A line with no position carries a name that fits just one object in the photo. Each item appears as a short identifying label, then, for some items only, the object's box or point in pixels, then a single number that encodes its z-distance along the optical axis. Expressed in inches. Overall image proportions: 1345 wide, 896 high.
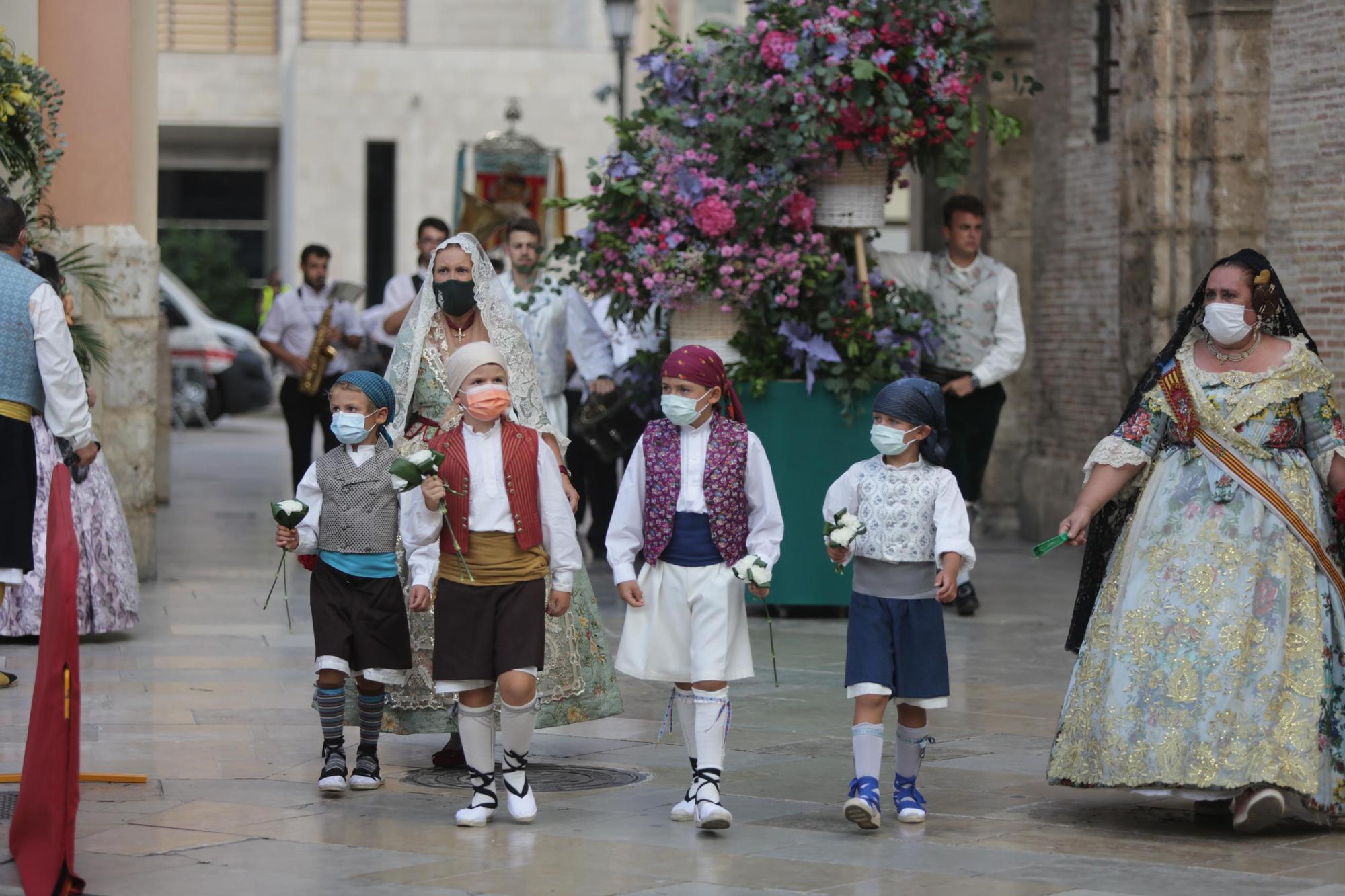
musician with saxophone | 596.7
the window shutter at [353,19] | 1608.0
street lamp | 863.7
